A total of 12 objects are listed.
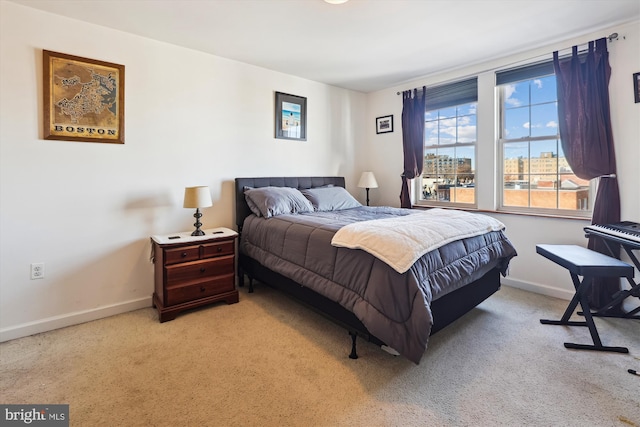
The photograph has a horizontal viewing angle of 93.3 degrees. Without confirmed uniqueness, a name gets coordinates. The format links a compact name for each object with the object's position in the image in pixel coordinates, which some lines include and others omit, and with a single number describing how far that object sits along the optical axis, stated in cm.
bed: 169
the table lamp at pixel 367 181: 436
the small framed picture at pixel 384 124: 441
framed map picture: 235
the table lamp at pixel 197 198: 272
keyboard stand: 213
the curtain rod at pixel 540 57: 261
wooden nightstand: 252
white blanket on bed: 172
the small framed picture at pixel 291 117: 371
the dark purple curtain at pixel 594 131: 266
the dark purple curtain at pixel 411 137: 401
